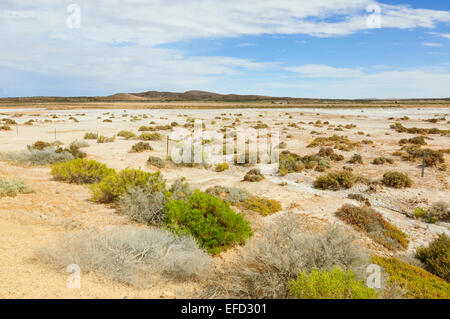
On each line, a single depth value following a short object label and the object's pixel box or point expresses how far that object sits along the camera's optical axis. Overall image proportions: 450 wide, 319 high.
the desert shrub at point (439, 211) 8.05
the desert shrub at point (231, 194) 8.75
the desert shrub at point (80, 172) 9.60
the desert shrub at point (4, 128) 24.72
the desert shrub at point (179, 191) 7.22
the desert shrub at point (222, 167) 13.65
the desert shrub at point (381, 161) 14.01
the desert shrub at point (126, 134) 21.89
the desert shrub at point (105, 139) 19.86
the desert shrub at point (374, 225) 6.49
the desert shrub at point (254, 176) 11.71
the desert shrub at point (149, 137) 21.20
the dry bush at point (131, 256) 4.17
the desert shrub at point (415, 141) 18.49
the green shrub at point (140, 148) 16.55
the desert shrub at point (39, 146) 14.46
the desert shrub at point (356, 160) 14.41
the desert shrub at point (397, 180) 10.67
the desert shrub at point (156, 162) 13.37
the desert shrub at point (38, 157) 12.23
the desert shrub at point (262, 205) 8.06
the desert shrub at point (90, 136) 21.26
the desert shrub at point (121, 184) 7.78
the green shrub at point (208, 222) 5.42
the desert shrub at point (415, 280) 4.00
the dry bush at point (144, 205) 6.60
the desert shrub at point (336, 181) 10.76
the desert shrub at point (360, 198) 9.16
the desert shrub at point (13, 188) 7.47
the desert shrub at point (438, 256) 5.12
